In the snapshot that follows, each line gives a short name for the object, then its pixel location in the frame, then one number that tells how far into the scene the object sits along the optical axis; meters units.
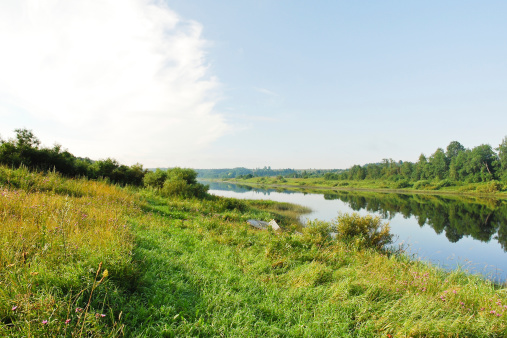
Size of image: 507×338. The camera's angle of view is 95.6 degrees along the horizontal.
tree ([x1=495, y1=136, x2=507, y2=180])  67.38
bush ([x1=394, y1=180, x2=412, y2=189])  83.49
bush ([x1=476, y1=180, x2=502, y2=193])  60.19
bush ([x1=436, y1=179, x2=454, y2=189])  73.80
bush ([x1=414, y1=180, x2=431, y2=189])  76.90
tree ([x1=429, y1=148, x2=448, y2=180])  82.12
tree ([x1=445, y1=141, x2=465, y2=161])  91.44
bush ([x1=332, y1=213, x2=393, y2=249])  10.68
